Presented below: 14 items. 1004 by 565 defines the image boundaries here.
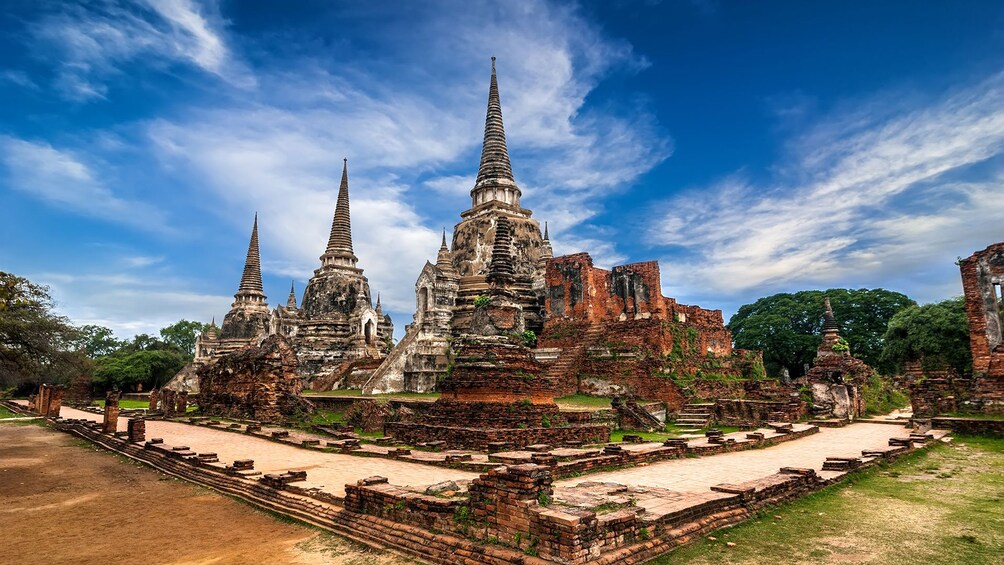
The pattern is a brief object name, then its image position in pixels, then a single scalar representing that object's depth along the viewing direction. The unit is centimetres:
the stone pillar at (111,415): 1819
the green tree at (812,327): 5159
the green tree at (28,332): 1623
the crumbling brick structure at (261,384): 2142
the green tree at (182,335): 7456
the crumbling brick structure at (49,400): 2614
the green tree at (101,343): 7557
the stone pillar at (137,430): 1555
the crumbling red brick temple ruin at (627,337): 2428
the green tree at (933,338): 3788
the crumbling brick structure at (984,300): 2098
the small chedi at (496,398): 1400
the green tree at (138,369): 4706
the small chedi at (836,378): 2373
